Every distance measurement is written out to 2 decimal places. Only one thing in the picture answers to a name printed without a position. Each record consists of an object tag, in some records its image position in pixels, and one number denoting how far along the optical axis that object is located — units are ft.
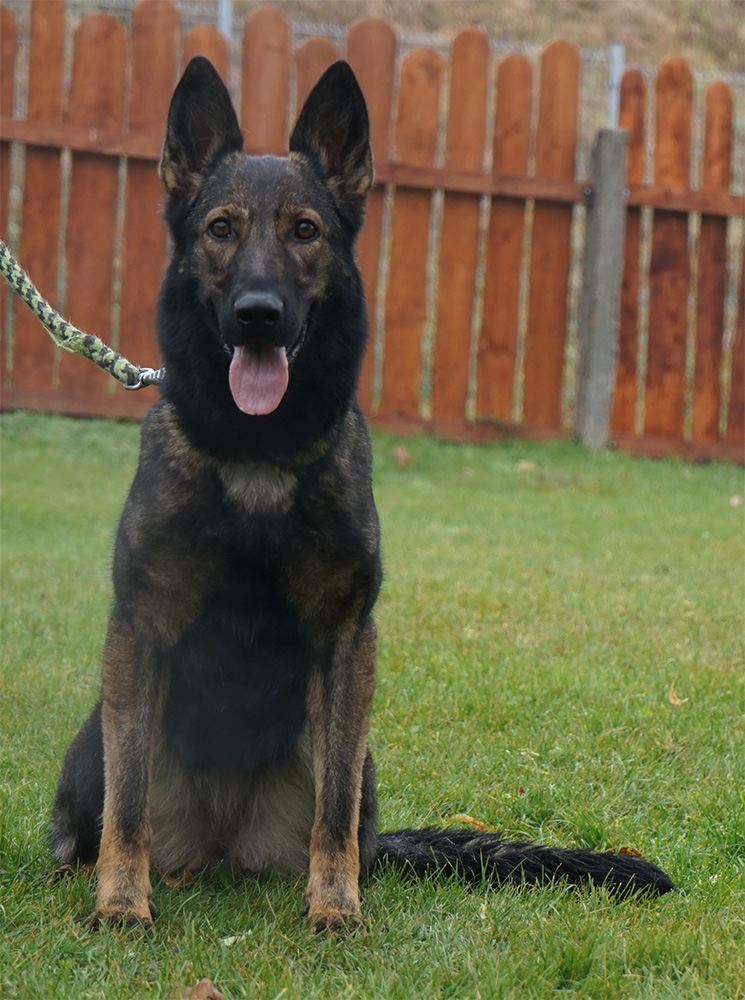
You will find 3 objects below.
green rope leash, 11.46
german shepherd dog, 9.18
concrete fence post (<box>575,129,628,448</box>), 30.19
